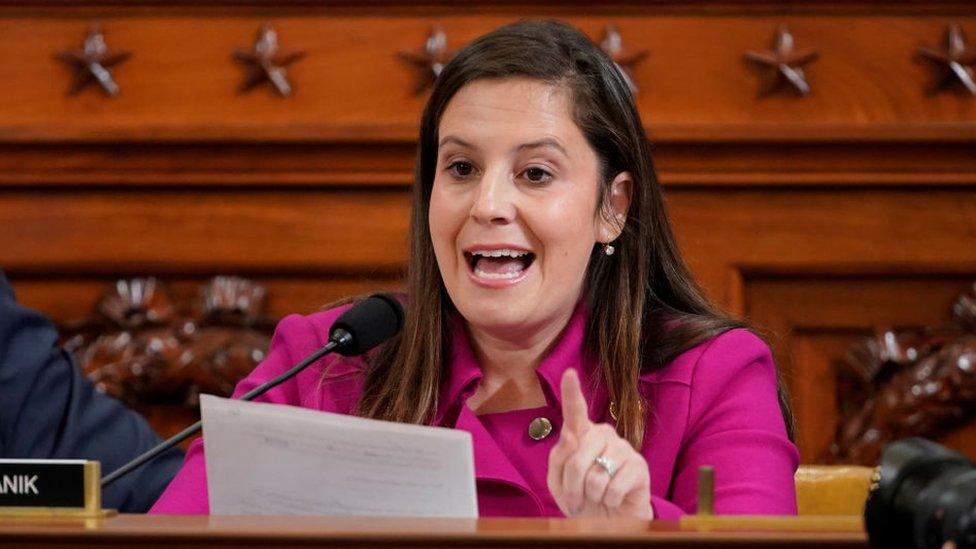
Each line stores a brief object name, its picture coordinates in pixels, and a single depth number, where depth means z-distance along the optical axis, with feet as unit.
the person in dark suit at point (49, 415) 27.87
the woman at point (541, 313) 26.86
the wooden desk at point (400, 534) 25.01
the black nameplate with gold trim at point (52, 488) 25.45
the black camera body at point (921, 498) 23.99
